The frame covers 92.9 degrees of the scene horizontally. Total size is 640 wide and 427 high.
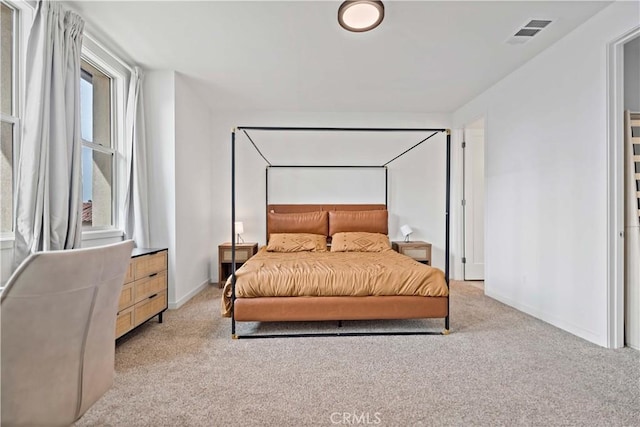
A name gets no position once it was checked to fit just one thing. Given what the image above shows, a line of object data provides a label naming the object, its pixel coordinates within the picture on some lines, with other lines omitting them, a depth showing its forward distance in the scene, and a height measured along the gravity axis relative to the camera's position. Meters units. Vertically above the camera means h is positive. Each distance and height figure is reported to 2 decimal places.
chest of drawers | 2.45 -0.69
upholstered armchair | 0.84 -0.36
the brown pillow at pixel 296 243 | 4.05 -0.40
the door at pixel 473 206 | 4.75 +0.10
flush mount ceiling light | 2.19 +1.49
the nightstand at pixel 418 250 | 4.50 -0.55
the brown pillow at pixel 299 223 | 4.51 -0.15
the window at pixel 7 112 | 2.07 +0.70
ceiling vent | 2.56 +1.60
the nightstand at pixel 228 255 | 4.25 -0.59
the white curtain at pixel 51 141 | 2.02 +0.52
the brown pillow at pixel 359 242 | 4.09 -0.40
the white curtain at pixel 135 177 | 3.21 +0.38
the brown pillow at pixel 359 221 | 4.50 -0.13
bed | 2.63 -0.69
